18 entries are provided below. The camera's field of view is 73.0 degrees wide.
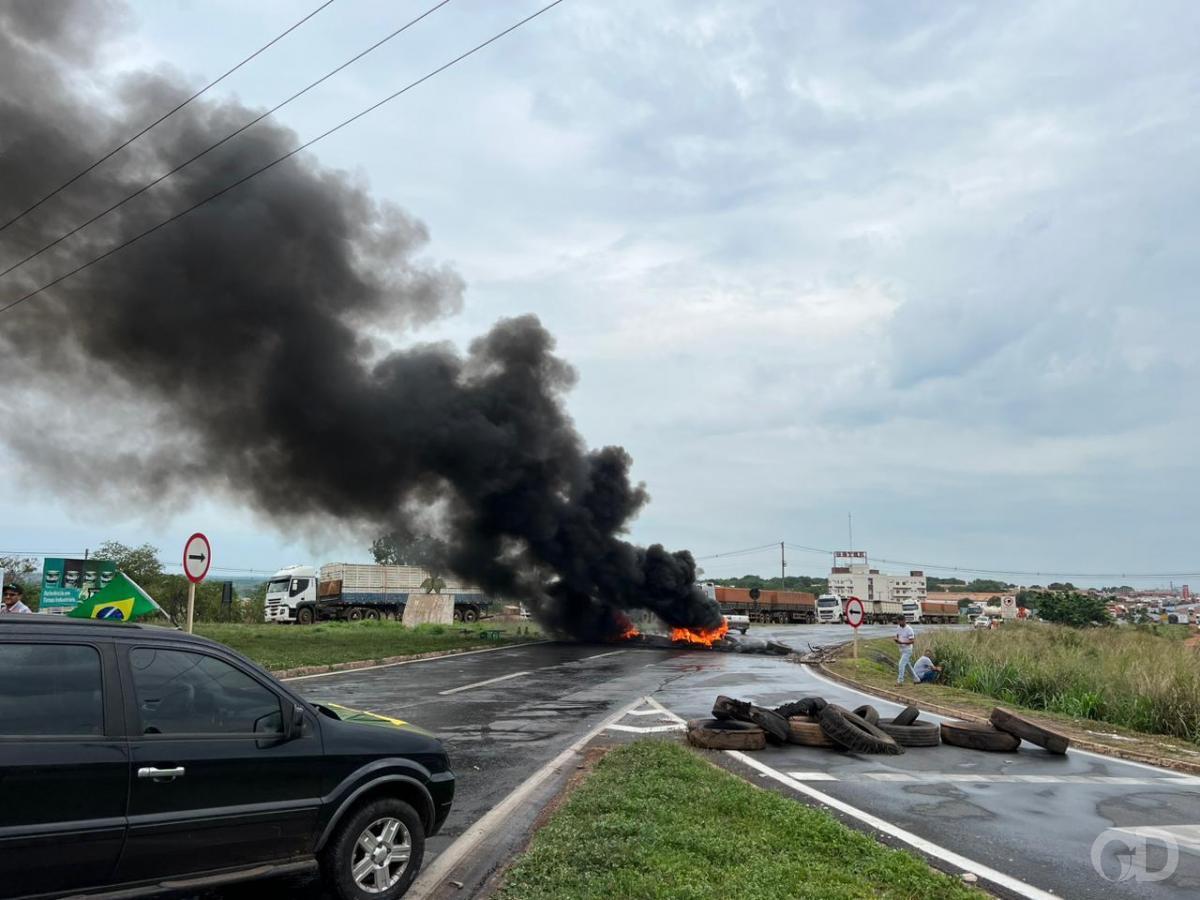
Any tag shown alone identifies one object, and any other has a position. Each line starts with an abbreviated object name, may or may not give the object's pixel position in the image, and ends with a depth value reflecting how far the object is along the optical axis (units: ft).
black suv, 11.10
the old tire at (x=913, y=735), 31.60
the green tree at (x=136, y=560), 120.57
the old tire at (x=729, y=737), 29.99
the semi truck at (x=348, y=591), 143.84
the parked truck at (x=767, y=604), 183.52
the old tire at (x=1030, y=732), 30.83
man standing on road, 57.47
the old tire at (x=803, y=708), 32.11
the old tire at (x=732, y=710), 31.89
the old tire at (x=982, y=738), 31.32
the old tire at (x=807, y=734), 31.12
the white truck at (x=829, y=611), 217.15
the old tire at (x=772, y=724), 30.94
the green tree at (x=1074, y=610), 206.69
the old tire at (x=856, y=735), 30.12
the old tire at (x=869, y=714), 32.17
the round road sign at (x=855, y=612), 69.41
